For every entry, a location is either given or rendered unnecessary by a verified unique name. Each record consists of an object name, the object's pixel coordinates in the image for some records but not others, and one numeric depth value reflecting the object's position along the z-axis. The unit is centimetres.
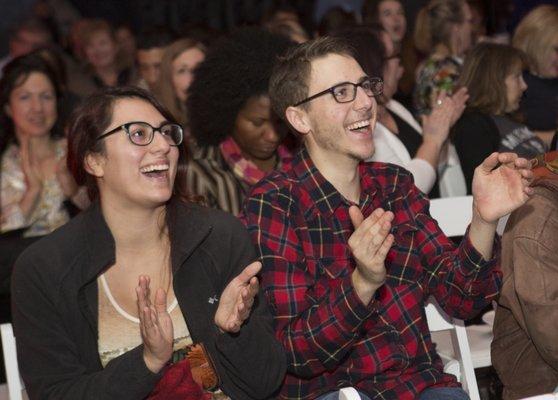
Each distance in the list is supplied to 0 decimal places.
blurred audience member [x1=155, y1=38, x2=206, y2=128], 545
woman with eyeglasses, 291
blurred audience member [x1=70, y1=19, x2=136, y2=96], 791
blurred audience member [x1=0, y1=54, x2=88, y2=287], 504
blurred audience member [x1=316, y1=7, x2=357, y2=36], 784
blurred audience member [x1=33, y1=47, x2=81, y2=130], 535
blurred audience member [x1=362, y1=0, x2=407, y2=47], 748
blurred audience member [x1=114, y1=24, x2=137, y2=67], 870
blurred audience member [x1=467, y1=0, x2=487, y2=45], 873
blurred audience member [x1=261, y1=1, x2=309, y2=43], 620
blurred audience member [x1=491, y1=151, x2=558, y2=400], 299
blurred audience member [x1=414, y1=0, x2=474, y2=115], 623
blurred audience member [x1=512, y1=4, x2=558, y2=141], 573
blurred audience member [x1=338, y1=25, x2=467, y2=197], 454
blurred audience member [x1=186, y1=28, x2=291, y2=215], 424
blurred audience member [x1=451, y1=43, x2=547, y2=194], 505
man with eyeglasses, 296
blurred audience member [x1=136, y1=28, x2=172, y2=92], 658
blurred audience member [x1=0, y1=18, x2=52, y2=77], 818
